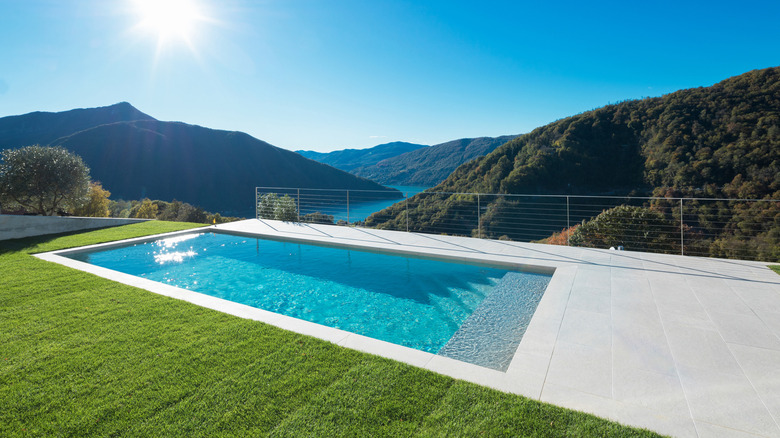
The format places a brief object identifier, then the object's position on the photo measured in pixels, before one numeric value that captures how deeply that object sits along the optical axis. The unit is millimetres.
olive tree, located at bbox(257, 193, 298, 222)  9250
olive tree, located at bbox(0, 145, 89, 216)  8531
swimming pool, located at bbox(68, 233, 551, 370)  3105
